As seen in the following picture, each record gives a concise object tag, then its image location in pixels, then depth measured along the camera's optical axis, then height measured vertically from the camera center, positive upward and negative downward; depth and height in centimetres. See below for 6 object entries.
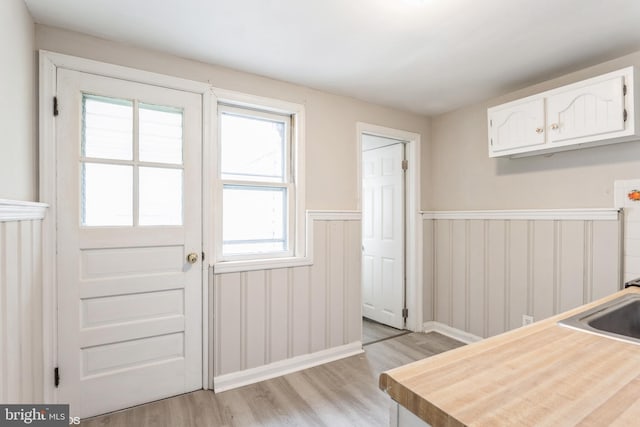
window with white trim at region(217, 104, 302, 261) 238 +23
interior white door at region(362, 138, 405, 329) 345 -24
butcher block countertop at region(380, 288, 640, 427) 55 -34
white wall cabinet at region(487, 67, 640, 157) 192 +65
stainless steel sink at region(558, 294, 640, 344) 100 -36
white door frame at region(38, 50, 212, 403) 175 +14
